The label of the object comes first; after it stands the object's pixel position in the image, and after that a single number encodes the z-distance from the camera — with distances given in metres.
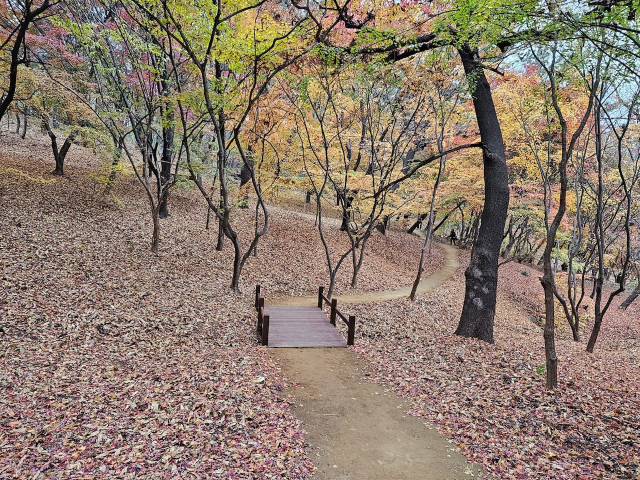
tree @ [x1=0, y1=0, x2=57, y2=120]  9.29
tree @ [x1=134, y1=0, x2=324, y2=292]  7.64
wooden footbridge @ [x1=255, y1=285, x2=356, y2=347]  7.87
